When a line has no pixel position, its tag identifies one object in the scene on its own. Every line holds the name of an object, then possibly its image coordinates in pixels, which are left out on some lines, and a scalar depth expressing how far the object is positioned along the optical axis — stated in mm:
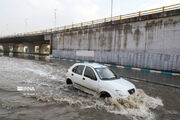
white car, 4281
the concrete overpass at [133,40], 10055
